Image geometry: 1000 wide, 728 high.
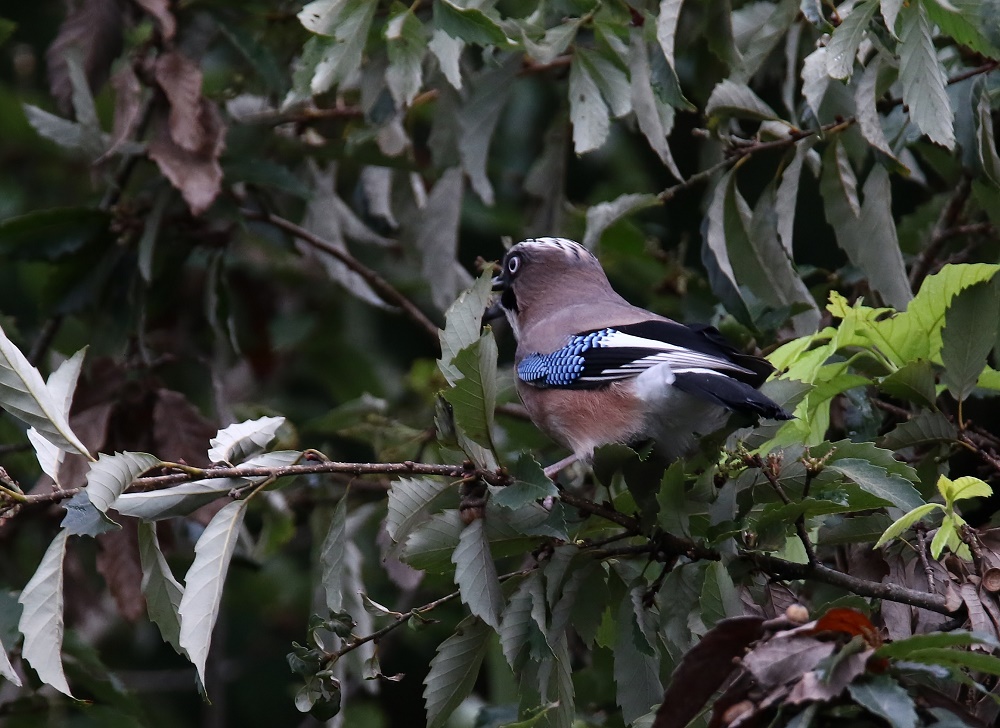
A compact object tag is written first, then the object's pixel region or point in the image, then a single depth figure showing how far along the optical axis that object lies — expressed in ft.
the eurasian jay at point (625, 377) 20.83
